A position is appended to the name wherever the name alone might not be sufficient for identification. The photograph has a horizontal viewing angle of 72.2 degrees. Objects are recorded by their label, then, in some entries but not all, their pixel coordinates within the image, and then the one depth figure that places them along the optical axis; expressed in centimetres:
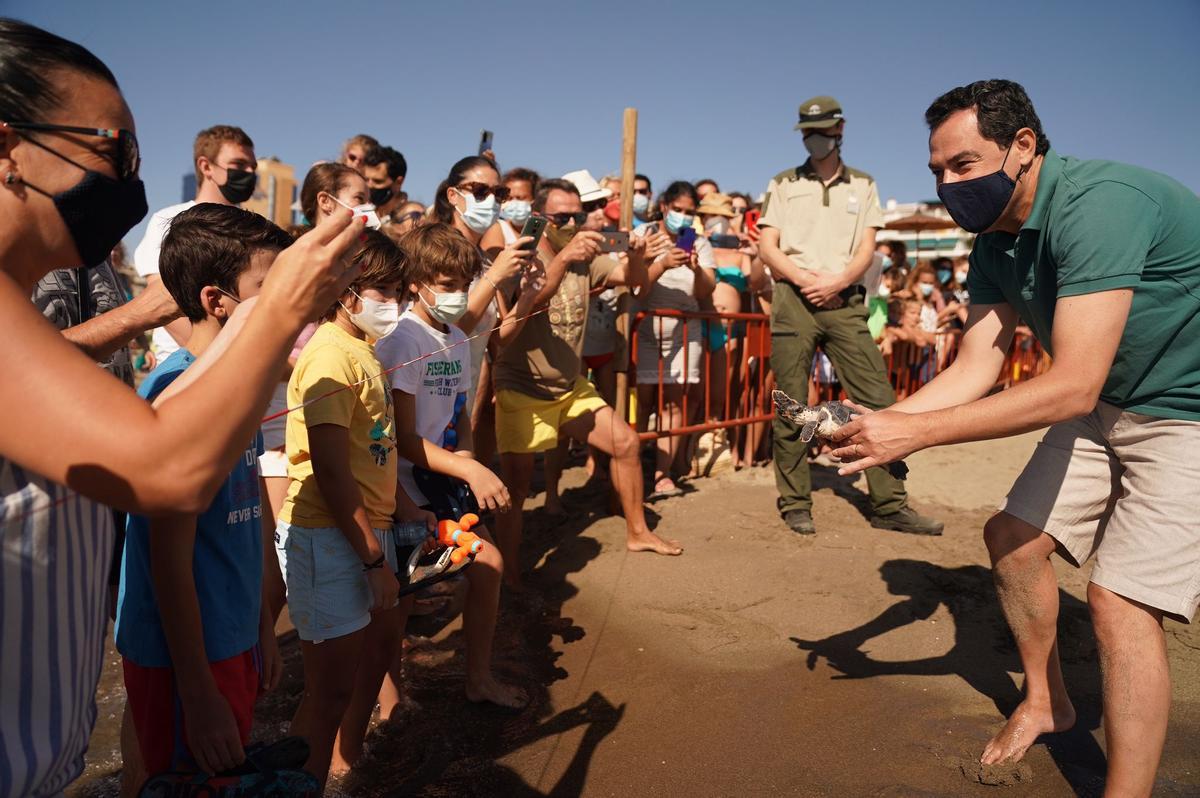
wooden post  570
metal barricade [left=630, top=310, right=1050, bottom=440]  663
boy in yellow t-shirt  252
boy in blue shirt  179
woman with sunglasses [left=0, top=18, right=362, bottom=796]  109
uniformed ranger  558
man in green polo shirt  243
